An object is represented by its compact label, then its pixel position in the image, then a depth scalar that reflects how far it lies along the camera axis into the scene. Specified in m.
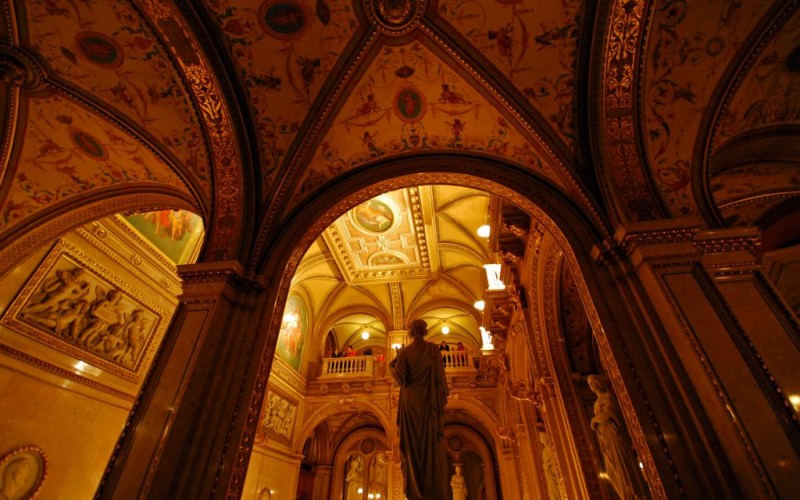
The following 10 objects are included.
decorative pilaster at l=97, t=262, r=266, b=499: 2.79
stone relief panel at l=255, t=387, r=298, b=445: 9.16
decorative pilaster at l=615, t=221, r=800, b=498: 2.28
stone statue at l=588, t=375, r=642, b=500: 3.65
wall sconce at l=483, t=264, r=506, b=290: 7.01
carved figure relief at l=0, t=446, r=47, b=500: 4.44
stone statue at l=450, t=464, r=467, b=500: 10.62
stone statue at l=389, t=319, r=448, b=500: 2.79
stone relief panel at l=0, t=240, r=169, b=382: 5.21
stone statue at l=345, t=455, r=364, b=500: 13.58
